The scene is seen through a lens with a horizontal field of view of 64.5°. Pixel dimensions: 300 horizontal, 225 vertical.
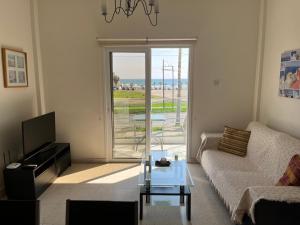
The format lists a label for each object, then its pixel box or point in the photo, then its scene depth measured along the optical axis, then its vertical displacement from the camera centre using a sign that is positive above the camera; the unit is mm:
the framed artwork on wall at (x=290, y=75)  2895 +145
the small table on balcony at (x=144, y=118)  4287 -601
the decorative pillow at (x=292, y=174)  2107 -804
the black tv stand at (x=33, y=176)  2900 -1153
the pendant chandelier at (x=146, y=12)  3824 +1176
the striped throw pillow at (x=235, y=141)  3521 -836
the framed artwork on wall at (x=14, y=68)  3133 +241
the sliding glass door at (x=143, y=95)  4129 -169
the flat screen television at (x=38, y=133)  3074 -675
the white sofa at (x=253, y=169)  1911 -993
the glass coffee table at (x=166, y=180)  2551 -1084
